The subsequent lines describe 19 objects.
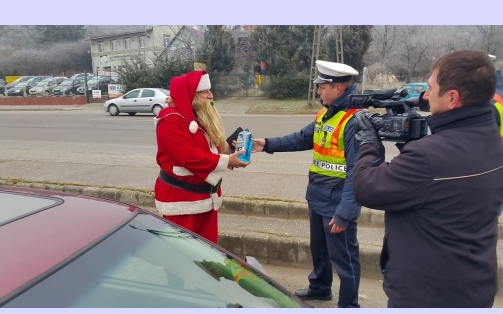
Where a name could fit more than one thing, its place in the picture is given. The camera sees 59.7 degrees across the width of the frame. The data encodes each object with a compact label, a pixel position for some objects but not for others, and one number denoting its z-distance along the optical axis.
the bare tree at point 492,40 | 24.48
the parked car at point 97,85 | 32.02
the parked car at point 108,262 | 1.42
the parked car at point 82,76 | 35.00
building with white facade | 35.80
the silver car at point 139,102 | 20.48
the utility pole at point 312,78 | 22.78
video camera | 1.99
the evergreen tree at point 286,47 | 28.91
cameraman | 1.70
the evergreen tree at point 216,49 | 29.55
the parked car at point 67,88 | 32.56
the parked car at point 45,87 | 32.59
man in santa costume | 2.97
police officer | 2.93
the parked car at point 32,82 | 33.81
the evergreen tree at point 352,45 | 27.20
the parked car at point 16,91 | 32.84
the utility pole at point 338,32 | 22.61
